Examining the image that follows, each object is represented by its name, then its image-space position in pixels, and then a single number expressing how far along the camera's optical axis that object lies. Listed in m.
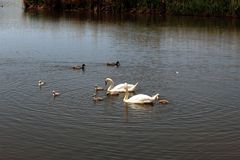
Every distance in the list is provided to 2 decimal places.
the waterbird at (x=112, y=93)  23.50
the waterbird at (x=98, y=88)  23.83
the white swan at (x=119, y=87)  23.53
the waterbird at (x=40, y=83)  24.68
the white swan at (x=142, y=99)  21.31
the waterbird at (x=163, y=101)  21.61
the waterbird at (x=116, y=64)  30.25
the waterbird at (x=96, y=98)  22.20
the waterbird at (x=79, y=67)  29.21
